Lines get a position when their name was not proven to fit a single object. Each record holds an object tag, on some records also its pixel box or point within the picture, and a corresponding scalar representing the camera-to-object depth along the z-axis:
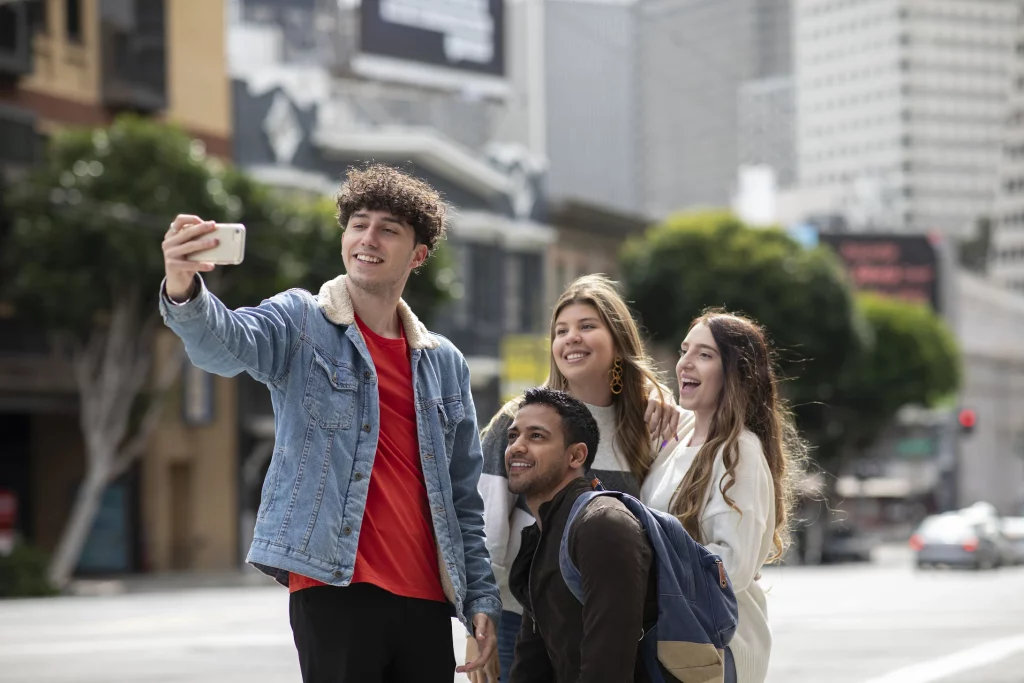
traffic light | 48.06
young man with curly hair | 4.23
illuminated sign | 82.62
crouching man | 4.17
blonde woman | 5.13
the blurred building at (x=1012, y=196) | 153.75
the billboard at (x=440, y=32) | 47.03
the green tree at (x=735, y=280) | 48.84
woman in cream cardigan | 4.88
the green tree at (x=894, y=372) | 56.91
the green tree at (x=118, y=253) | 28.03
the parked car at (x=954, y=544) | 38.19
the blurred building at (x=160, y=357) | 30.55
